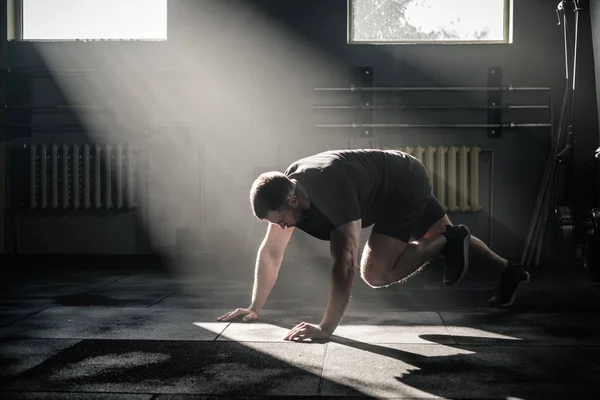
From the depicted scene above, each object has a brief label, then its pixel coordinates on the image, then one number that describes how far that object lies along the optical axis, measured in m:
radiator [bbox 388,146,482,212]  5.58
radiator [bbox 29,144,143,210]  5.86
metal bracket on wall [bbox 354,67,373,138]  5.72
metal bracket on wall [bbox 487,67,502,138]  5.66
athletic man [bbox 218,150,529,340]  2.42
